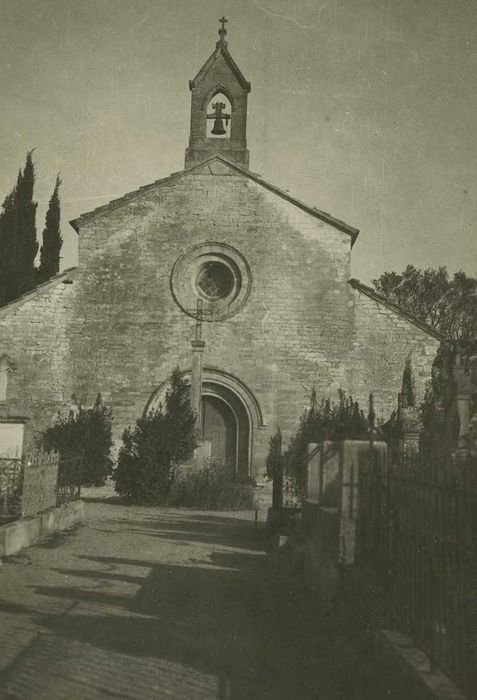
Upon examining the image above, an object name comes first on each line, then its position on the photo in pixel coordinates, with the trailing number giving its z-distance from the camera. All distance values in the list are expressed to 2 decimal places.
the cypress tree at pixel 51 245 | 28.64
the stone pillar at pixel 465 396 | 12.15
